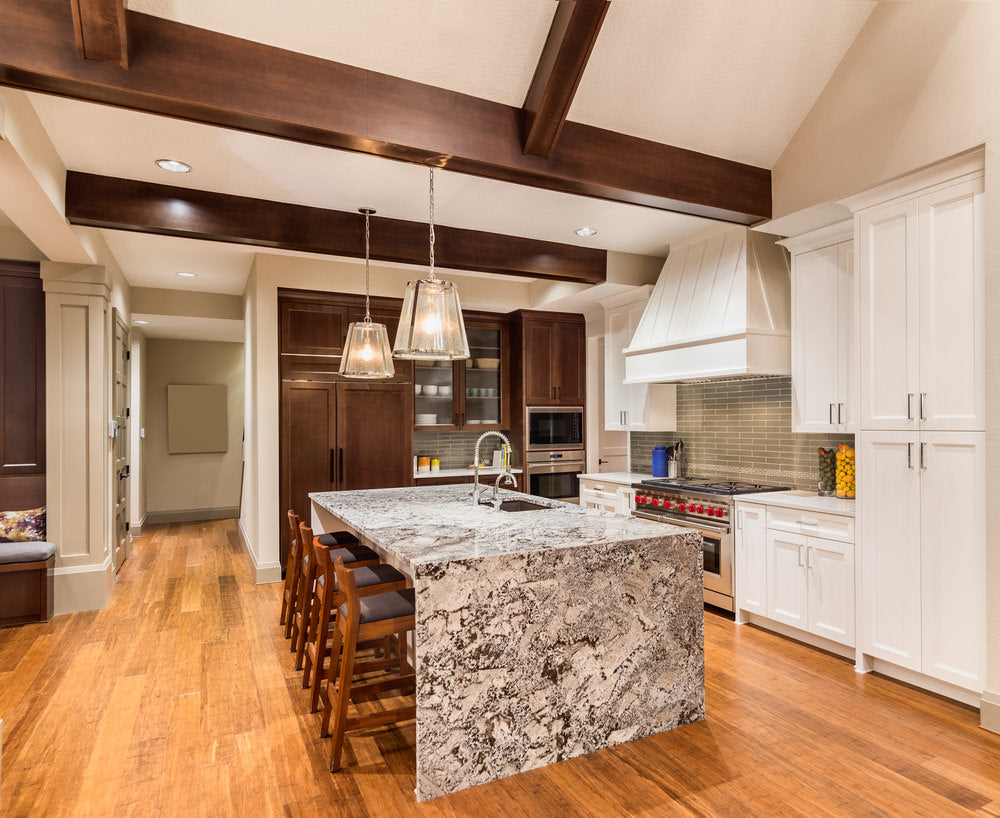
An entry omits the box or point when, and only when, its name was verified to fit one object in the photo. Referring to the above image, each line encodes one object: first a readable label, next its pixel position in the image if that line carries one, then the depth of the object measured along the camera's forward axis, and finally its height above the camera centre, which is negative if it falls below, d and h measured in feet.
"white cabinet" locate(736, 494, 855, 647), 11.28 -3.14
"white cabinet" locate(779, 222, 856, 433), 12.26 +1.69
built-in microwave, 21.44 -0.49
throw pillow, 14.69 -2.59
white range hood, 13.46 +2.35
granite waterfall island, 7.43 -2.97
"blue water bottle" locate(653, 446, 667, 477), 17.93 -1.35
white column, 14.85 -0.38
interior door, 18.10 -0.71
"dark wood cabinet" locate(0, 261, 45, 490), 14.84 +1.08
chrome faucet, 12.40 -1.70
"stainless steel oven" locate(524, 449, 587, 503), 21.38 -2.09
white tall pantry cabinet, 9.17 -0.21
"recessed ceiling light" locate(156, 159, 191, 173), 11.04 +4.59
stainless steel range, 13.75 -2.42
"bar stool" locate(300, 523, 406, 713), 9.18 -2.74
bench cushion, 13.70 -3.03
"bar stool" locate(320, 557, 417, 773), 7.97 -2.89
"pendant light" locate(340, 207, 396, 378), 12.49 +1.29
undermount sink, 12.03 -1.81
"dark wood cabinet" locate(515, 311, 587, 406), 21.49 +2.00
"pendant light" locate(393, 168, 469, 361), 9.53 +1.44
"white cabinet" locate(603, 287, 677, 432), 18.08 +0.67
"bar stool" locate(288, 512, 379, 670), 10.96 -2.92
